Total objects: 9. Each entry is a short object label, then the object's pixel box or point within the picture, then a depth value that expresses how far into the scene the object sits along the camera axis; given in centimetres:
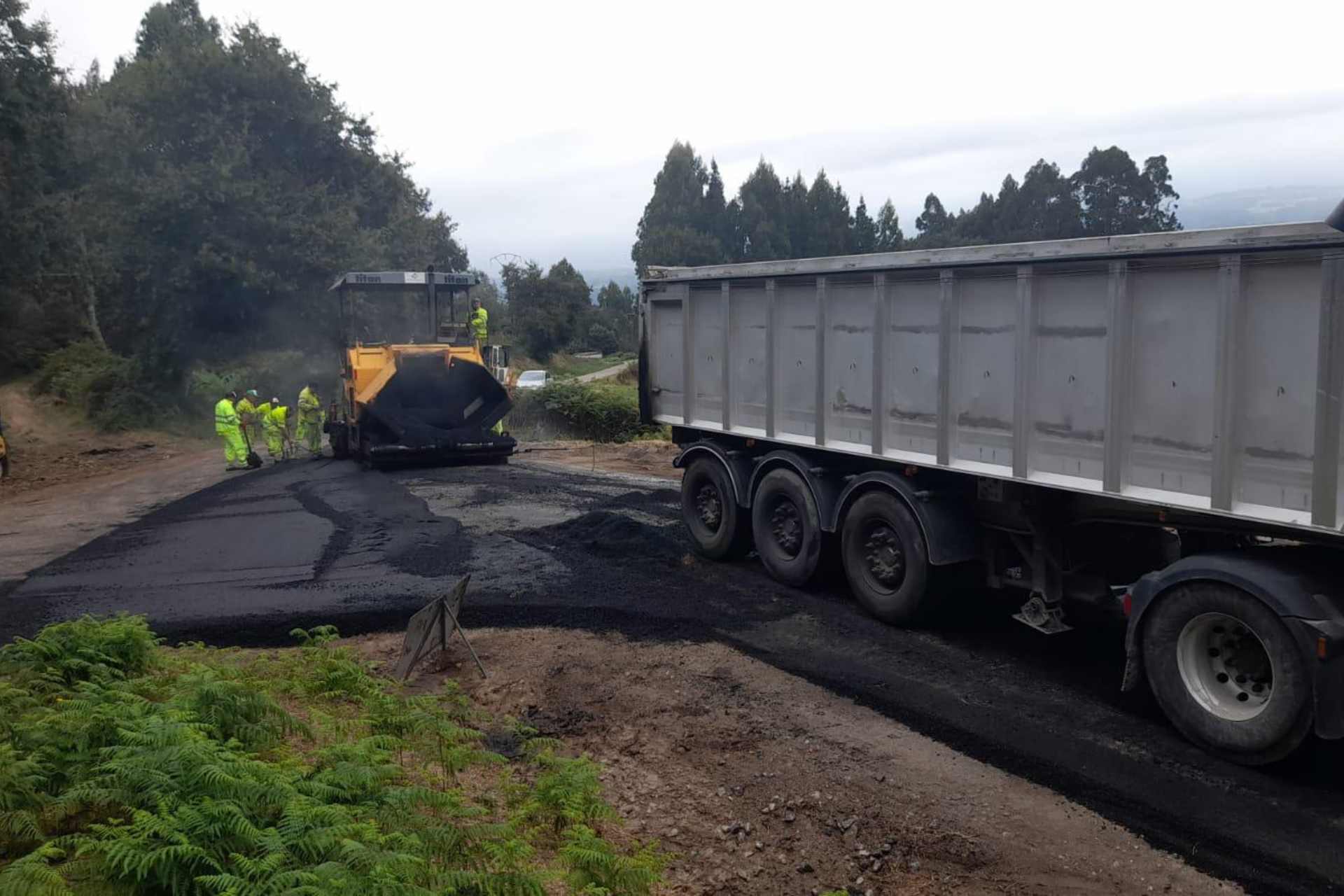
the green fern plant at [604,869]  416
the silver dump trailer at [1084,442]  518
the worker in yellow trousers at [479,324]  1748
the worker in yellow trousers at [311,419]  1995
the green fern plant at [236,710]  508
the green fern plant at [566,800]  483
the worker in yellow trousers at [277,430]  1952
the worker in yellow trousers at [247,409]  1928
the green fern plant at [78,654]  597
